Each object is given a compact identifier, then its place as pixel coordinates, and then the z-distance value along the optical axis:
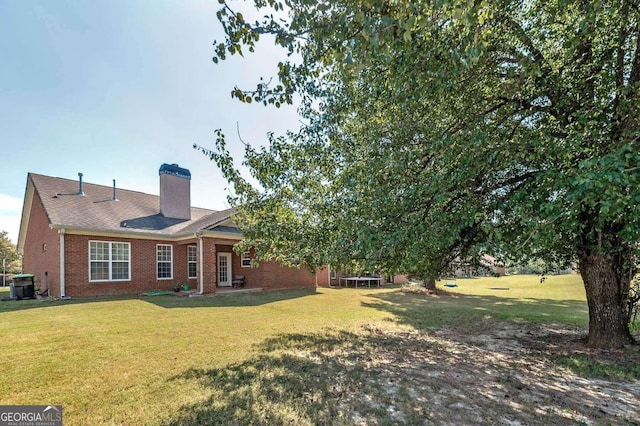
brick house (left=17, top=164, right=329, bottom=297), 12.95
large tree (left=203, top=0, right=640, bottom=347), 3.43
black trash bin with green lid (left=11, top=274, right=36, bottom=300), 12.59
